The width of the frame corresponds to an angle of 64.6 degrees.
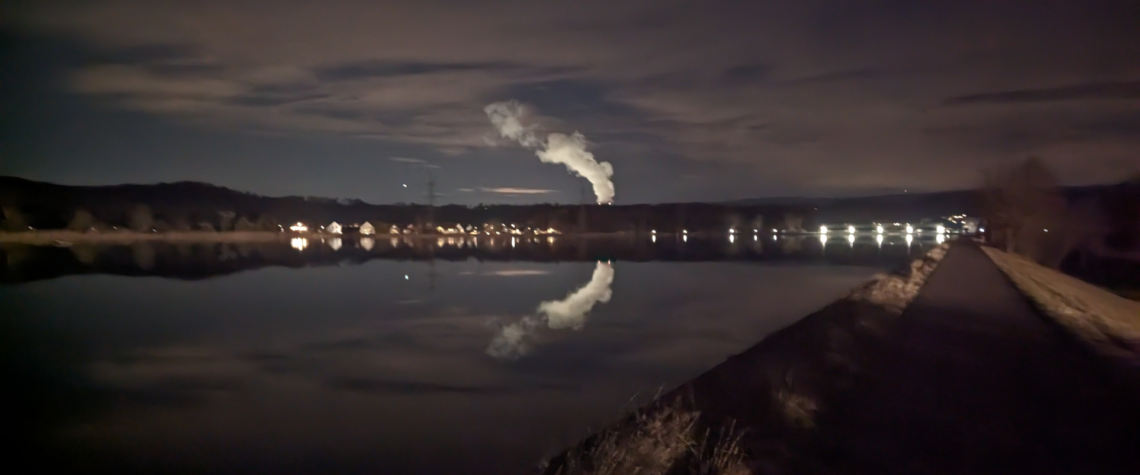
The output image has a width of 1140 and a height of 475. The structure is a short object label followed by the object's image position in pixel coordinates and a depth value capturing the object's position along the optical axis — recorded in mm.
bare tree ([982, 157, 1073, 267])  68688
